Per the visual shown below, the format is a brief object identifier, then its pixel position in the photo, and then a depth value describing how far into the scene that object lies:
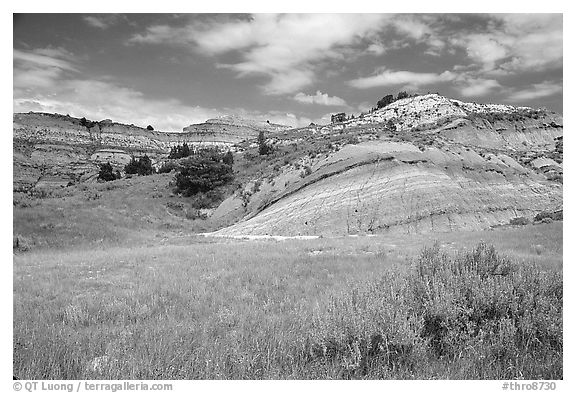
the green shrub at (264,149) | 39.44
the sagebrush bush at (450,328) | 3.63
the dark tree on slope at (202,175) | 32.91
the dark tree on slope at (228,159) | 36.94
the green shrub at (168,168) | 42.08
